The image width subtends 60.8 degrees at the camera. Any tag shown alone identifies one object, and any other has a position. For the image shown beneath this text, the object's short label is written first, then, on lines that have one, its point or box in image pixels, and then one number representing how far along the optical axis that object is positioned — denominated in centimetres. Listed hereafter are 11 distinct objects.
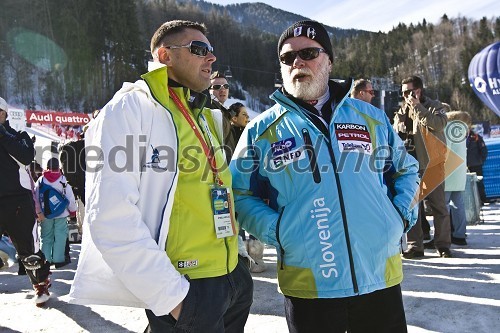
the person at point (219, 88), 449
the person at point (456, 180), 530
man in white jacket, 143
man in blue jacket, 179
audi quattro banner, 2234
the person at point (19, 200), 373
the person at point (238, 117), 433
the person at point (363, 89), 480
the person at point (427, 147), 472
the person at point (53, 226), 590
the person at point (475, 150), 880
